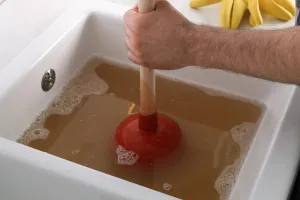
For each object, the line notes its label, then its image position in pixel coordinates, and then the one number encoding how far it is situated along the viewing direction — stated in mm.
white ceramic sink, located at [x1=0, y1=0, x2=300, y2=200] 860
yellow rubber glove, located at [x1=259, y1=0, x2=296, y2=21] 1139
